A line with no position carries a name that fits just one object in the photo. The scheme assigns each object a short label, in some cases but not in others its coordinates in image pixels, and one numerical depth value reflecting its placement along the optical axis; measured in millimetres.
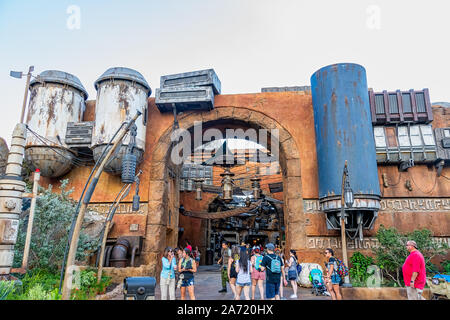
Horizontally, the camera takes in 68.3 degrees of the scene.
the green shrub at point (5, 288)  6730
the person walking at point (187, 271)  7781
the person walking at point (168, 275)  7656
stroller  10470
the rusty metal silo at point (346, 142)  12320
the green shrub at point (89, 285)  8711
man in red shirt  6273
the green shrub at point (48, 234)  10328
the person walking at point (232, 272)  8695
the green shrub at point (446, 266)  11897
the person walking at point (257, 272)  8227
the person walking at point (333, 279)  7809
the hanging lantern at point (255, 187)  16156
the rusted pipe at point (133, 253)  12621
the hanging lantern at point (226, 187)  14906
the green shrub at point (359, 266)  11812
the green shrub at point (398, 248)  11266
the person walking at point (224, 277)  10797
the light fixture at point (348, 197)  9766
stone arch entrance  13430
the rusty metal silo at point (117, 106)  13492
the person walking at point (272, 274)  7496
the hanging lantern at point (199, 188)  16864
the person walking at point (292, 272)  9810
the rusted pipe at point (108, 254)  12558
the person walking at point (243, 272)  7910
